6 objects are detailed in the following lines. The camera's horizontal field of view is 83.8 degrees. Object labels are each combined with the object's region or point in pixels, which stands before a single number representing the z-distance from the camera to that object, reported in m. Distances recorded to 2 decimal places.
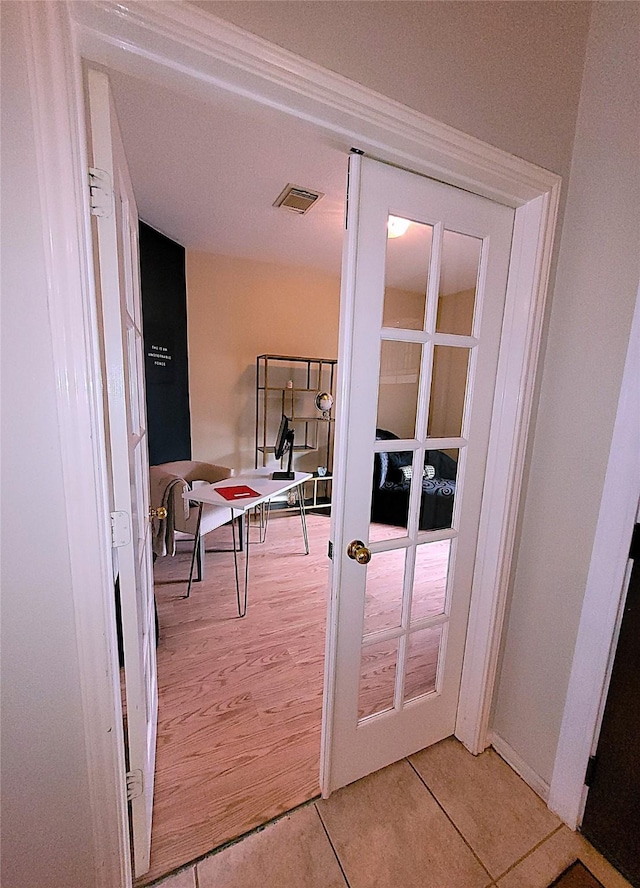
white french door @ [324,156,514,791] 1.02
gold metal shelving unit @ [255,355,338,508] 3.75
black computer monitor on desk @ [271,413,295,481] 3.26
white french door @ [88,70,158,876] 0.76
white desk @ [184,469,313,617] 2.11
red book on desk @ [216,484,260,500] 2.24
